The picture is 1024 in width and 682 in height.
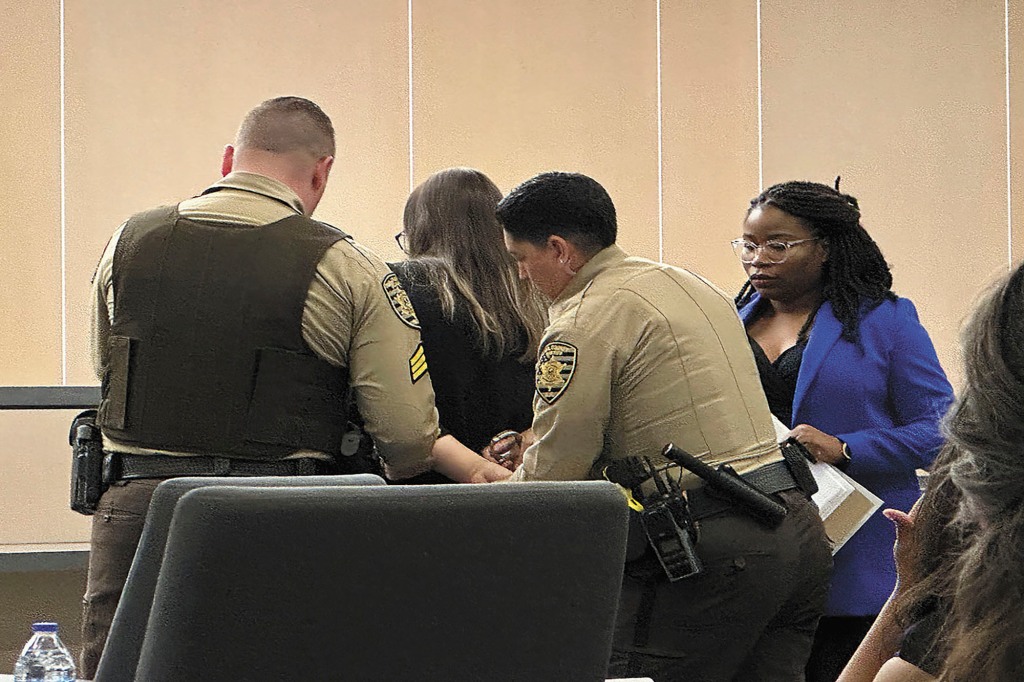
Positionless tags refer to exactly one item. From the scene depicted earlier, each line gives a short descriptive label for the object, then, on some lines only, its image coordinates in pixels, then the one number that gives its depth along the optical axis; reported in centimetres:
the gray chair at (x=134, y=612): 579
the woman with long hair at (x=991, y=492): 441
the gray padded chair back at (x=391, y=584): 513
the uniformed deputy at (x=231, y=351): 665
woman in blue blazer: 688
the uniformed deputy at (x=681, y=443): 640
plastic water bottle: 581
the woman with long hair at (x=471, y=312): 700
